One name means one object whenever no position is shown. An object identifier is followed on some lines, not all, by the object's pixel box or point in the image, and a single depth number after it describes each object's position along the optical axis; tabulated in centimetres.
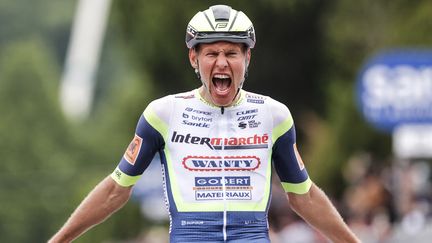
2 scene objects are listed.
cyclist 1653
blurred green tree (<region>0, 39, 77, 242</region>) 12236
